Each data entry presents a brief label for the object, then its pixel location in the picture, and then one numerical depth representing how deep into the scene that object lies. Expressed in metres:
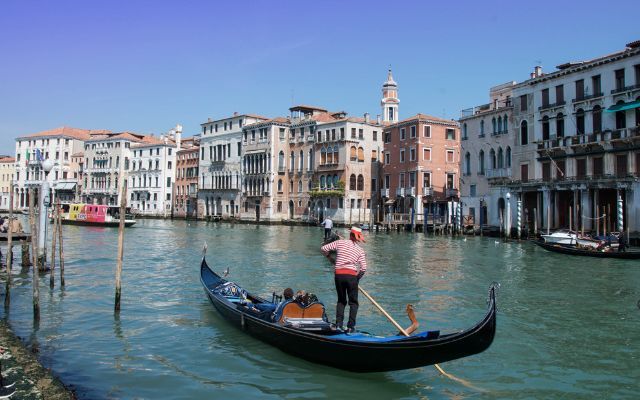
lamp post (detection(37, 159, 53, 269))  12.52
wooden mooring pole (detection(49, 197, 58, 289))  11.17
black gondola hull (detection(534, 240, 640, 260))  18.16
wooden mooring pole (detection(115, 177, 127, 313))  8.27
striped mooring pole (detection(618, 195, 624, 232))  22.67
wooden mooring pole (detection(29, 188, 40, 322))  8.13
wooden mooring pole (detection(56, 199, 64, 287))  11.23
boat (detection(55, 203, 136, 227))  38.16
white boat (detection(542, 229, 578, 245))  21.98
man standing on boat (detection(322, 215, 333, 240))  22.29
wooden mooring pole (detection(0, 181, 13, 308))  9.00
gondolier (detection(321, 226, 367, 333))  6.39
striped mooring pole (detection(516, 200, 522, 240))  28.45
